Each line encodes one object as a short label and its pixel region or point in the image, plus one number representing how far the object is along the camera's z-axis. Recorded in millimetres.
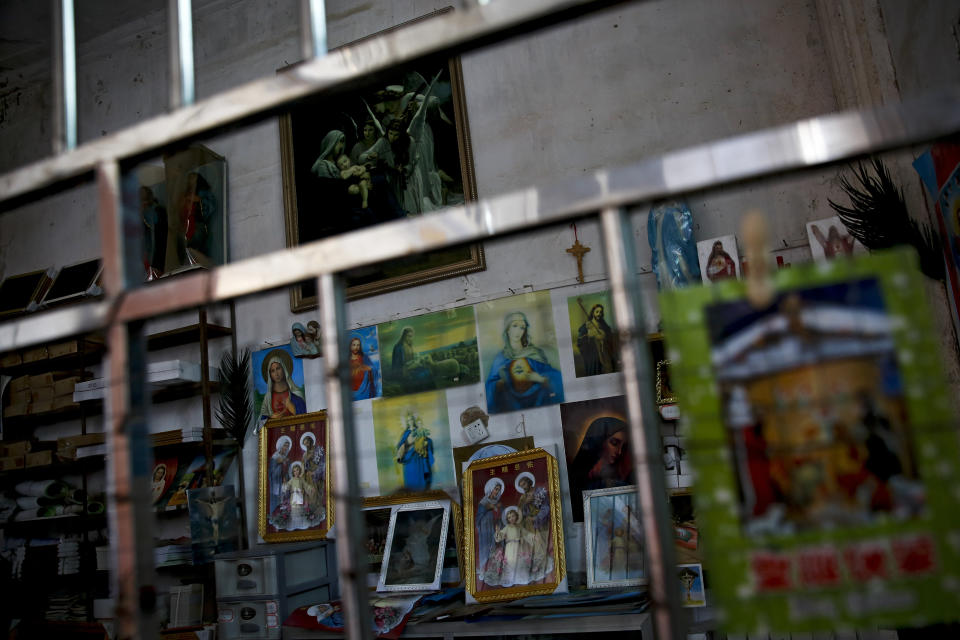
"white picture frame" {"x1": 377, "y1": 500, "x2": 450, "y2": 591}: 3711
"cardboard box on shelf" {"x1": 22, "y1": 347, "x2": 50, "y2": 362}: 5000
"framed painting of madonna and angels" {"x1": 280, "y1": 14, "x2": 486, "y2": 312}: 4250
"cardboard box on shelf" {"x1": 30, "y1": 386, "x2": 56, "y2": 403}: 4910
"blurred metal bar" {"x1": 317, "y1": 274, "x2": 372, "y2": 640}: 983
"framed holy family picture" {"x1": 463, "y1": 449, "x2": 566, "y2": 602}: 3371
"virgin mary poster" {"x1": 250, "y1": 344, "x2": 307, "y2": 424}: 4430
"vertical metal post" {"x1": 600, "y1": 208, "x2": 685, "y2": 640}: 848
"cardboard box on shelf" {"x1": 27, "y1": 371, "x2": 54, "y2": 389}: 4934
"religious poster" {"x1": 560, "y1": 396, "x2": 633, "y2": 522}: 3666
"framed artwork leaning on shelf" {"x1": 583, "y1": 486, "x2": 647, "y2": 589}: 3314
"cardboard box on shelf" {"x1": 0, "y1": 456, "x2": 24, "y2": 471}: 4887
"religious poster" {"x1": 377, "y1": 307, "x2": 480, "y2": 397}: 4070
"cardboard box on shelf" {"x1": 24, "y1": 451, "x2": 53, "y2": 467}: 4824
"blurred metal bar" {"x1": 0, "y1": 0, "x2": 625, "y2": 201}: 976
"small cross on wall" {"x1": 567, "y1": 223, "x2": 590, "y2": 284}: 3861
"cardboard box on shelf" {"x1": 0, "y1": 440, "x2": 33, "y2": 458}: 4918
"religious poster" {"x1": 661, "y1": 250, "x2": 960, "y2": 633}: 774
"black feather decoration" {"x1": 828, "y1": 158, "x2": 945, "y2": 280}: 2852
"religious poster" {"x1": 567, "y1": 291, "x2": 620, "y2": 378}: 3787
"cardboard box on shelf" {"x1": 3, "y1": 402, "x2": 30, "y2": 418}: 4988
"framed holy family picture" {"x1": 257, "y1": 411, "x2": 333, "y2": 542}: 4133
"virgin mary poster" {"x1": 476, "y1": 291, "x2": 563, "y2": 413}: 3900
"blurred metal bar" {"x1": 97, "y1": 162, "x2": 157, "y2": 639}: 1084
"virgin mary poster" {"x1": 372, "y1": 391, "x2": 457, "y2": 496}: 4027
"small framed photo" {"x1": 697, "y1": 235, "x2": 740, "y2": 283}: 3430
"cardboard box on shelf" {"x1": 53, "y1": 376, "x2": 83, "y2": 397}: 4824
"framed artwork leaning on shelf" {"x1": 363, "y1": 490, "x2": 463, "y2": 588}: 3801
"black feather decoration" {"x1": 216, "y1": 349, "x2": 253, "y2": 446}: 4477
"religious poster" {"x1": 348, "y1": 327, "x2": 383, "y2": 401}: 4262
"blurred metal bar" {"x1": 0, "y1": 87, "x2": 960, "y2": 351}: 797
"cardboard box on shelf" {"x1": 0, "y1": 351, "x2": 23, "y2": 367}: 5113
